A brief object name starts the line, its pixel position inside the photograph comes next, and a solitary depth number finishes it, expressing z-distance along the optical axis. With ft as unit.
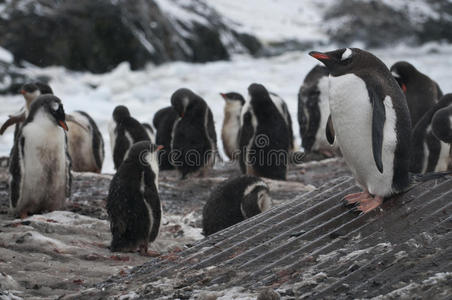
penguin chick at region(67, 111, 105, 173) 58.49
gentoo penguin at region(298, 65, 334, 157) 63.98
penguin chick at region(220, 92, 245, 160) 66.44
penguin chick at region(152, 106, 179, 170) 59.26
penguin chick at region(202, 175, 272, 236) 35.70
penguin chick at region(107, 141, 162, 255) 32.58
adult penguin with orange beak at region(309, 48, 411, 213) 24.00
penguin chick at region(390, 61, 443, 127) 52.80
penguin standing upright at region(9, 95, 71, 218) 40.16
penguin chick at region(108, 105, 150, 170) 52.42
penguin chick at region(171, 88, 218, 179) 53.93
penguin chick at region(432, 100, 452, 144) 34.35
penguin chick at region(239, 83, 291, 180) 52.65
